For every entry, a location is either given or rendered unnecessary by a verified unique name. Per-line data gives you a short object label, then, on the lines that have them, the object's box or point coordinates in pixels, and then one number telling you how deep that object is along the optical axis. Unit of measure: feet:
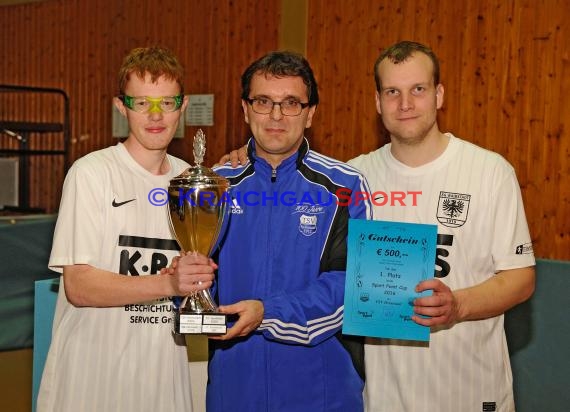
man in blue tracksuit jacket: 7.07
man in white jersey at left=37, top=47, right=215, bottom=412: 7.18
